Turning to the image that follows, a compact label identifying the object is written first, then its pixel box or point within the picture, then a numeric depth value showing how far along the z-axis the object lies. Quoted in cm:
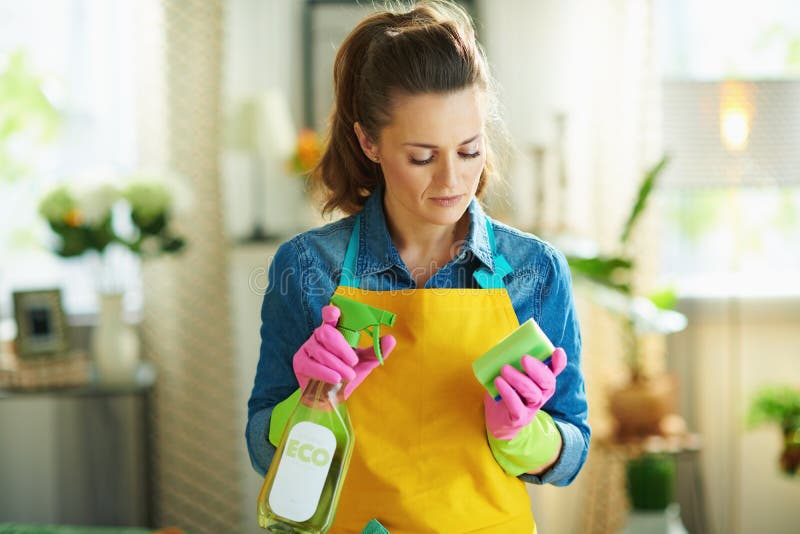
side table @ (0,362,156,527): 308
